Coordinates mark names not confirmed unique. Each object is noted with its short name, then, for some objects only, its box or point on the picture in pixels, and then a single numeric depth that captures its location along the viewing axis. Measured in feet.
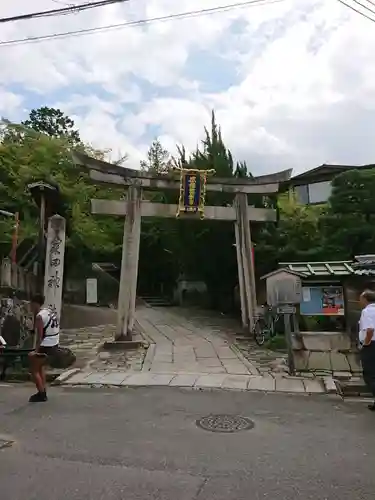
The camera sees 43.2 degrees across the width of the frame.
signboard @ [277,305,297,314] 33.76
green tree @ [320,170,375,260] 60.18
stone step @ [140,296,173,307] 89.62
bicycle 49.56
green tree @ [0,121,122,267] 73.36
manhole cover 21.12
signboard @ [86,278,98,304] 79.25
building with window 98.17
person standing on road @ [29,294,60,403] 26.20
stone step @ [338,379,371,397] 28.73
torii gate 49.21
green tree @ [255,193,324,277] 66.33
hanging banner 53.26
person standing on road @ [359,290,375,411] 25.09
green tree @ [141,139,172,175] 118.42
